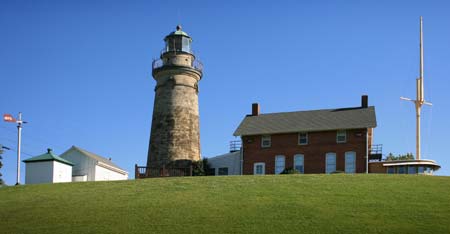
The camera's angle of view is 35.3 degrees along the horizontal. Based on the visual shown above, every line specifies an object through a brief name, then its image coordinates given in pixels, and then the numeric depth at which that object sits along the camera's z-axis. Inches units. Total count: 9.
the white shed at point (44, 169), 2062.0
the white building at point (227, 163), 2378.2
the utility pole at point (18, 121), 2075.9
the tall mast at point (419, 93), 2266.2
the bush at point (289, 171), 2159.2
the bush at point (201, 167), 2336.0
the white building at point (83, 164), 2225.6
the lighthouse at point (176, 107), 2396.7
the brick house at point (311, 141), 2196.1
